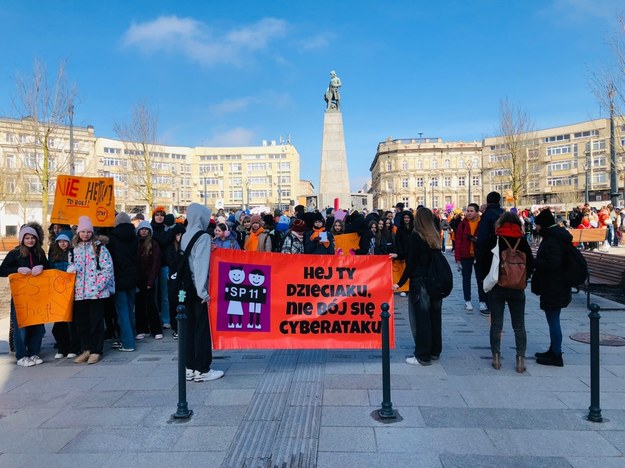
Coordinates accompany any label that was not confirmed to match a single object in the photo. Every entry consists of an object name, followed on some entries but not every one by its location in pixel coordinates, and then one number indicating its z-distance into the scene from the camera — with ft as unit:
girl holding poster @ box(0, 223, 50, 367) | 21.79
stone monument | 89.76
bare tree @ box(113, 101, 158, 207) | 115.24
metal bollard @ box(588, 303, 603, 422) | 14.15
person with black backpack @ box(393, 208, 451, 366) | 20.15
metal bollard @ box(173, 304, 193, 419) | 14.85
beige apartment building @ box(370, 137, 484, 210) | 370.12
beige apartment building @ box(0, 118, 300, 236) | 355.15
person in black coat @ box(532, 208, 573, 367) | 19.76
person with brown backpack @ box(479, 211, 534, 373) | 19.27
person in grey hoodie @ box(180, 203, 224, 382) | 18.45
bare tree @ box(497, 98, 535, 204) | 108.58
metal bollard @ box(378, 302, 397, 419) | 14.84
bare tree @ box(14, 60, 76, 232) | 73.36
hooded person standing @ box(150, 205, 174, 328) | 26.96
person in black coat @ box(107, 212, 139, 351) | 23.68
